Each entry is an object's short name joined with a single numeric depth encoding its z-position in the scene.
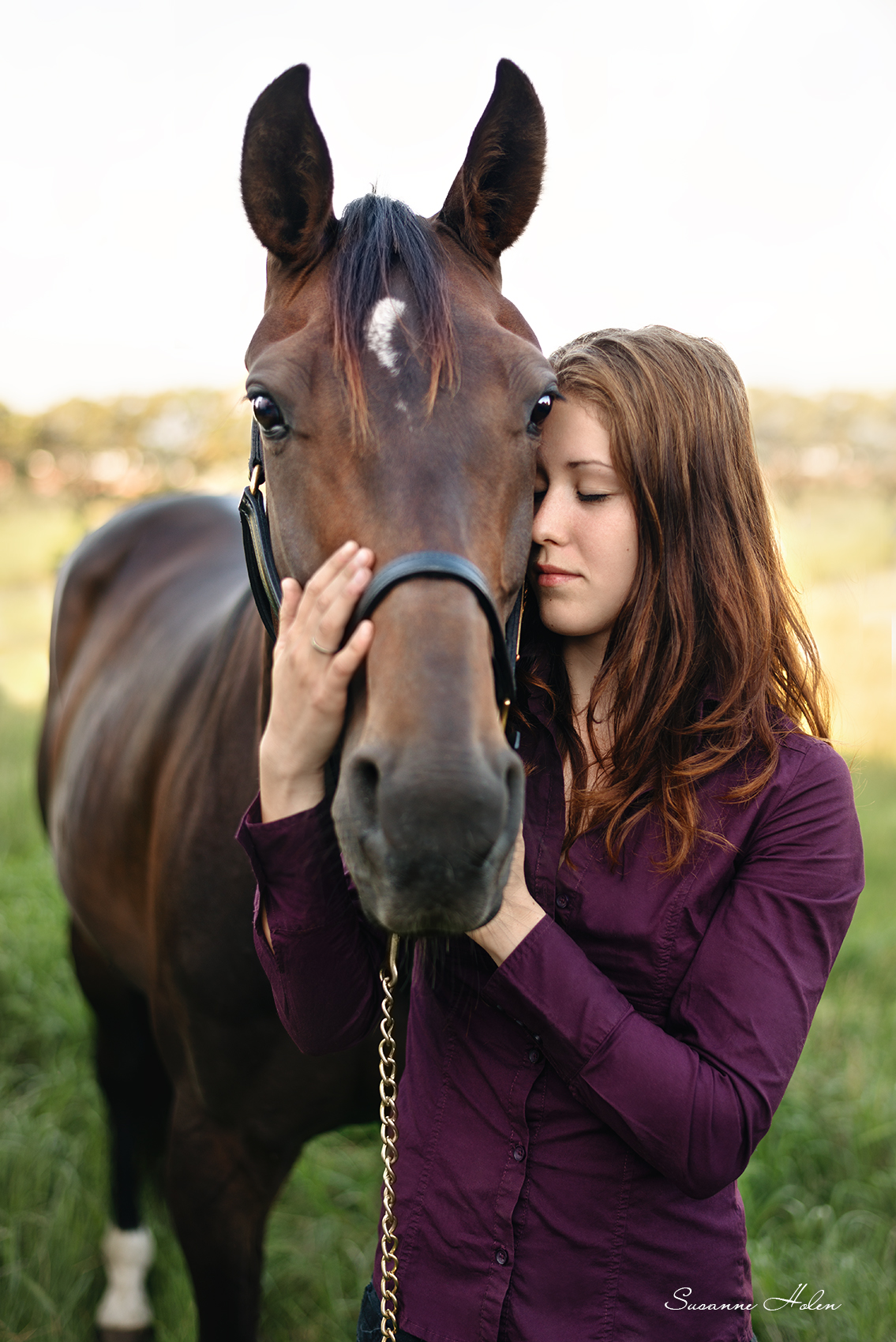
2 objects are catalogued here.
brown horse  1.04
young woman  1.20
